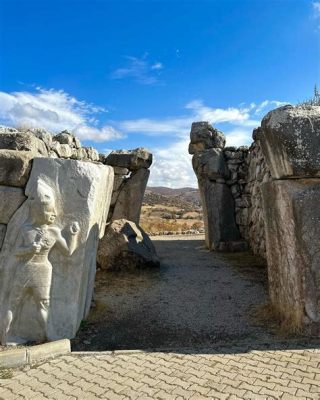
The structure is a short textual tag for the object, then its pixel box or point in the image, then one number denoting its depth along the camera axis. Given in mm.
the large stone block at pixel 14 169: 4375
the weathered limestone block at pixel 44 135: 7259
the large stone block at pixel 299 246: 4383
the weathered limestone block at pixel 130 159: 11641
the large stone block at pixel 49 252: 4161
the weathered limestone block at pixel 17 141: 4863
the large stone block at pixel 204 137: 10711
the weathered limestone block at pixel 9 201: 4387
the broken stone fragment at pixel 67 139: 9180
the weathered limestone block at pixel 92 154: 10762
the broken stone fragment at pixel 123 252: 7523
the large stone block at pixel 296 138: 4258
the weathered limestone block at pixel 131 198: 11633
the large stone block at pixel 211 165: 10273
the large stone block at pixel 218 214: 10211
